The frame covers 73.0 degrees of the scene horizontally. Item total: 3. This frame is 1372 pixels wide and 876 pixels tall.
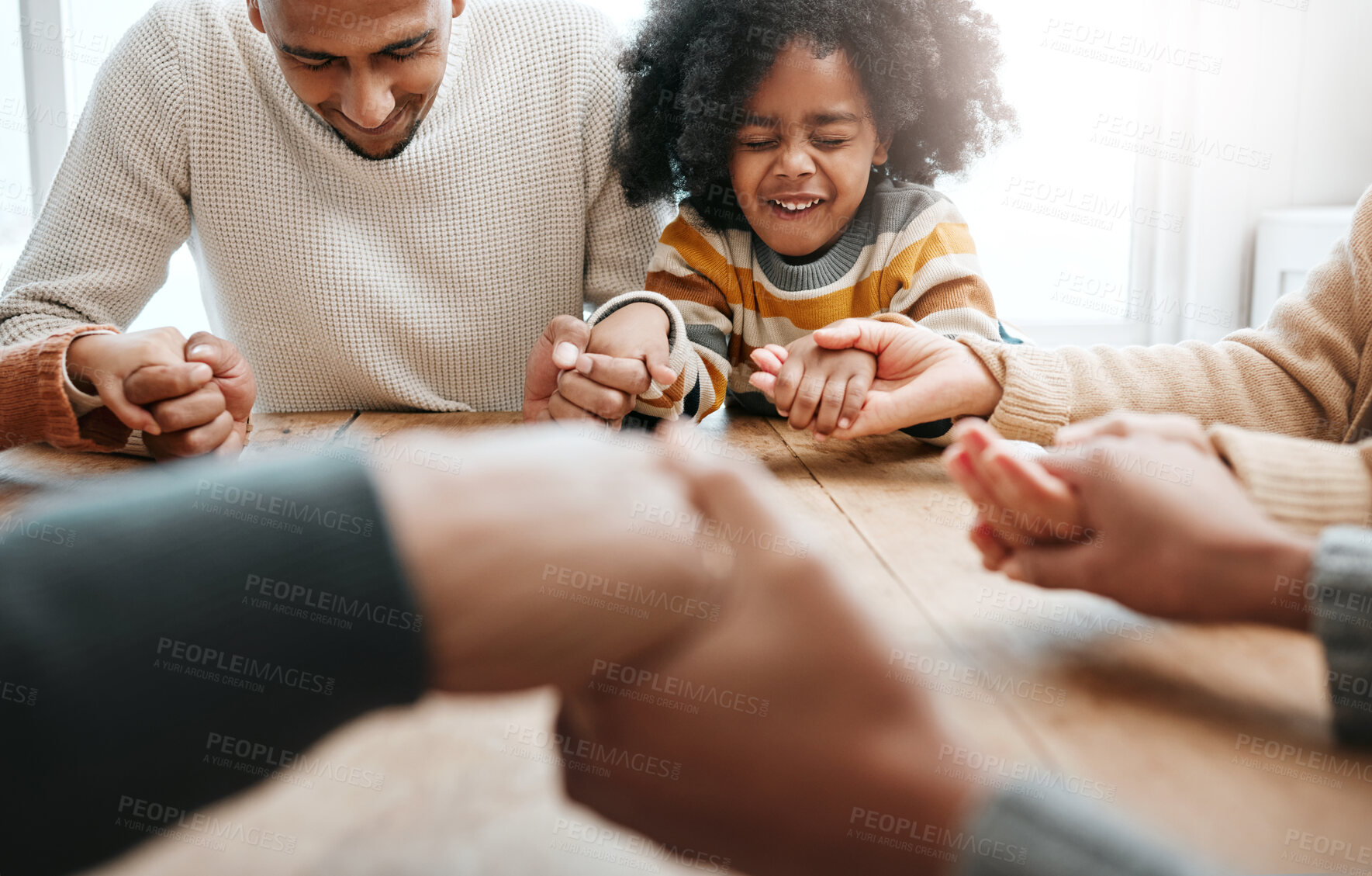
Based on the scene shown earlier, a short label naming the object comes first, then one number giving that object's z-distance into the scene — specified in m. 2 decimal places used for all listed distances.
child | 0.95
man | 1.02
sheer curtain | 1.89
